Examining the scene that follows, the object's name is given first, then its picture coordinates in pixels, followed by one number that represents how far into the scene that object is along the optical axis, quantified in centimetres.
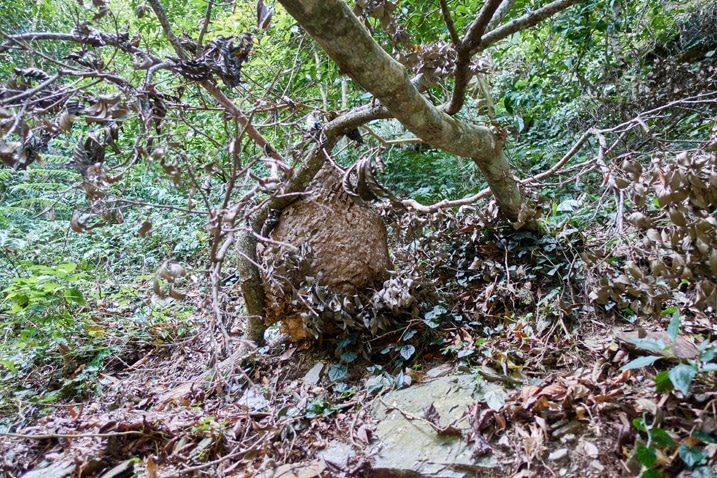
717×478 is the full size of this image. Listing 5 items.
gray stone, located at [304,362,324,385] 254
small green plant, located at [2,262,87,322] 336
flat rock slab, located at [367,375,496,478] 170
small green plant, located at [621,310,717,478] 131
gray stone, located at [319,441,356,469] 189
